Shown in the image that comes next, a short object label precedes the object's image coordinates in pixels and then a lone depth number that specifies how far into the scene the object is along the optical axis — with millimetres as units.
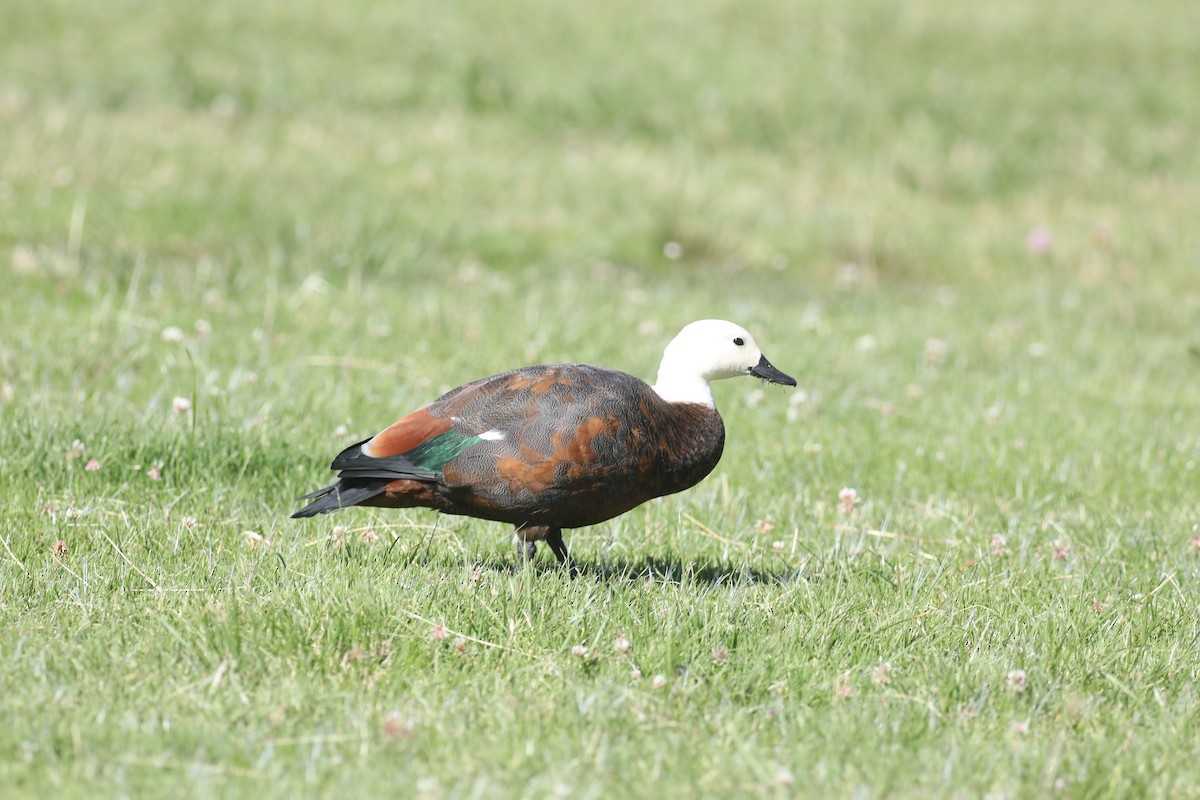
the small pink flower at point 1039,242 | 24828
